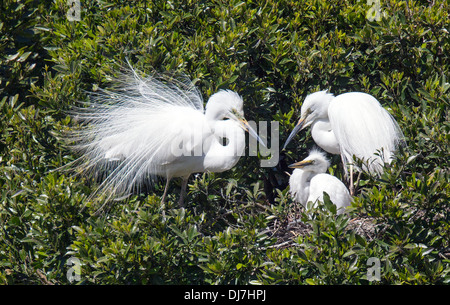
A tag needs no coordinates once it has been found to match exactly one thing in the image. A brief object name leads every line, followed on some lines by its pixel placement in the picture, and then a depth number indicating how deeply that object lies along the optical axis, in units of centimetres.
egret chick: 707
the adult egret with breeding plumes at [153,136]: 683
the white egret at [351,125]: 725
